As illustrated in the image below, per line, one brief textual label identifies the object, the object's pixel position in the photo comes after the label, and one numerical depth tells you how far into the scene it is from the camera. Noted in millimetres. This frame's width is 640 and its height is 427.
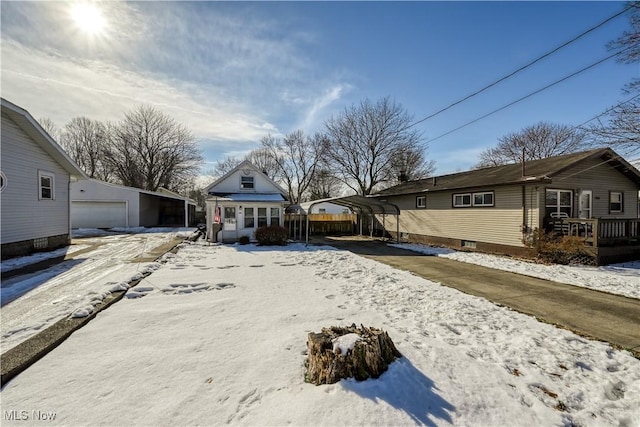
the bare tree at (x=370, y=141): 25156
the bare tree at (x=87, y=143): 36656
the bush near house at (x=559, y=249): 9375
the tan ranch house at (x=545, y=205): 9961
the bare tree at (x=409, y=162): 25797
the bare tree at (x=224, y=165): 48266
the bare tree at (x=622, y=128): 10336
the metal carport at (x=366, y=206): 15231
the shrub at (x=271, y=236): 15078
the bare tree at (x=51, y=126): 35281
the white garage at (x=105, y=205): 23422
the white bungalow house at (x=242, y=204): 16141
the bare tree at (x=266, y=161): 41125
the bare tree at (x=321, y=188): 36850
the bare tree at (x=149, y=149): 36344
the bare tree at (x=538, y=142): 28172
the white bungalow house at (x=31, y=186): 9359
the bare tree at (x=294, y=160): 38969
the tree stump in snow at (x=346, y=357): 2945
